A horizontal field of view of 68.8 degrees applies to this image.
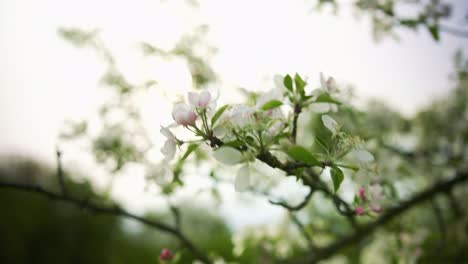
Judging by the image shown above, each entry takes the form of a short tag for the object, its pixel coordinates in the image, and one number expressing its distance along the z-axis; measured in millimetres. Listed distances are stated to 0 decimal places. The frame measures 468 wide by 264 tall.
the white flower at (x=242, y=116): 600
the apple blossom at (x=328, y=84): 780
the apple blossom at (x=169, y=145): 627
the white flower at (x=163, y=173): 930
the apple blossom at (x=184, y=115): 600
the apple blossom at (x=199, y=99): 608
